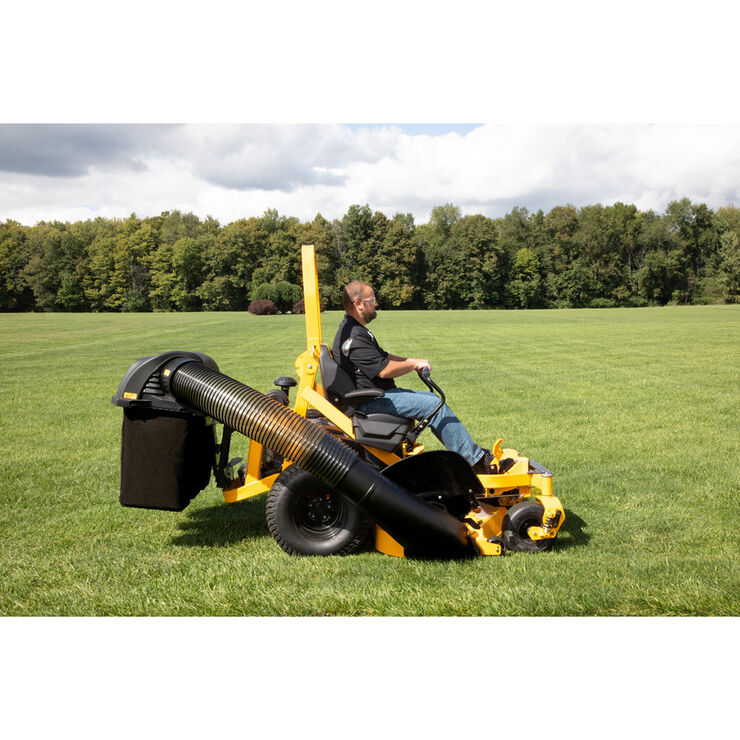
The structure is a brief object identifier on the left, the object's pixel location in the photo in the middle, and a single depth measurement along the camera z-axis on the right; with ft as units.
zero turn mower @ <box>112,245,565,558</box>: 11.83
